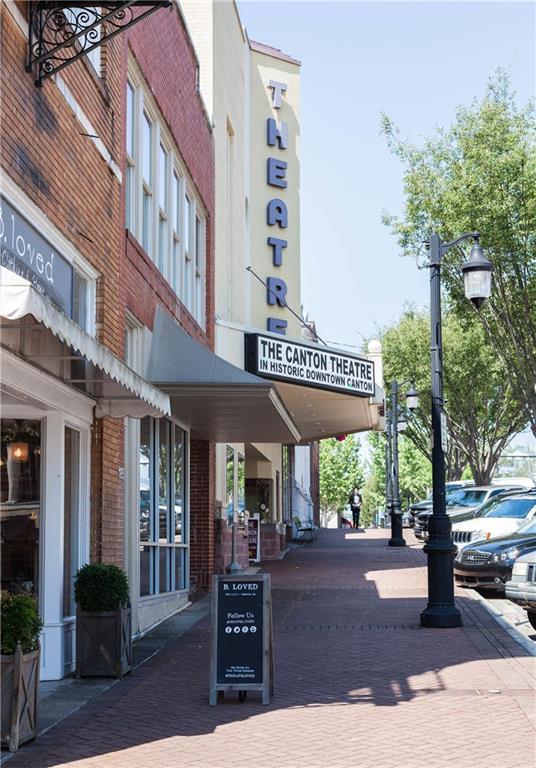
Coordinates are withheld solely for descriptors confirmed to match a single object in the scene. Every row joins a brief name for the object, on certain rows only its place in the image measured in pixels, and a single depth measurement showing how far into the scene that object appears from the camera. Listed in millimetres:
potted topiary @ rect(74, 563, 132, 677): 10141
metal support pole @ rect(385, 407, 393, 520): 44625
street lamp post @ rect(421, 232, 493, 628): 14305
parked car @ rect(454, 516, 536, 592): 17766
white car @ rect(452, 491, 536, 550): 21797
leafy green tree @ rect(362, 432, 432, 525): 99438
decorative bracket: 9000
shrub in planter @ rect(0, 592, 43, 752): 7336
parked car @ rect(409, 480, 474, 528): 41091
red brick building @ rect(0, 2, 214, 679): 8891
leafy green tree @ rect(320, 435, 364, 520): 104125
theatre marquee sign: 22016
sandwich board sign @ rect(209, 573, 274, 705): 9219
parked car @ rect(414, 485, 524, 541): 31236
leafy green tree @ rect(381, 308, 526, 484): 43344
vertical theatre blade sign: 32906
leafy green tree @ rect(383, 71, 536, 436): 26406
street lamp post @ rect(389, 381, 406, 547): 34594
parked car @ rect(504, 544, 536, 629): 13266
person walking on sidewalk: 55906
